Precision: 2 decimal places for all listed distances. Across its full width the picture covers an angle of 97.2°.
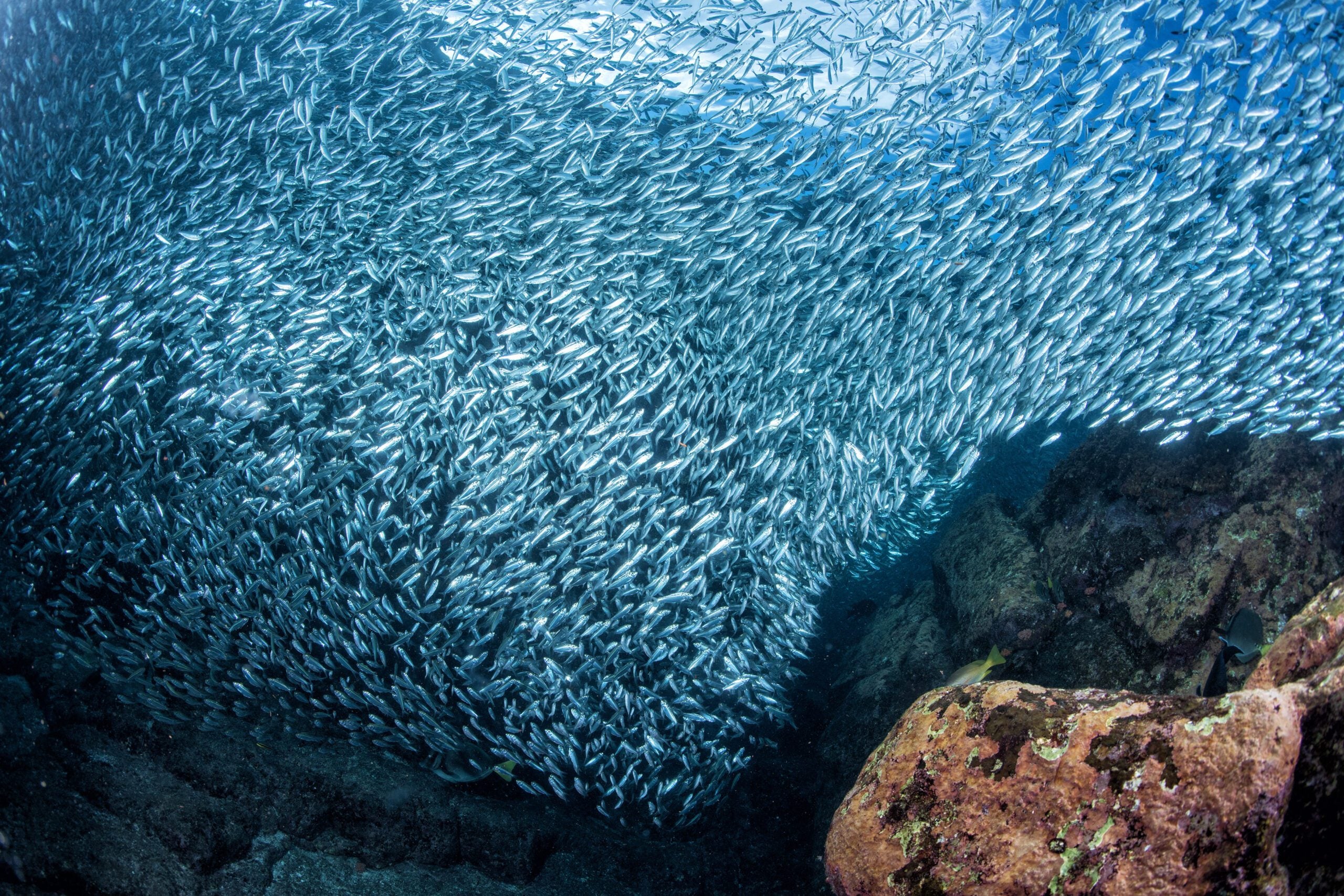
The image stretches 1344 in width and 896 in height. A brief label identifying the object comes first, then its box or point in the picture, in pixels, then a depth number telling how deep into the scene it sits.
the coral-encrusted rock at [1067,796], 2.09
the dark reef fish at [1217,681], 3.68
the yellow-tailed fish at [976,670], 4.69
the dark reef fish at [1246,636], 4.06
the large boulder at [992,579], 6.88
